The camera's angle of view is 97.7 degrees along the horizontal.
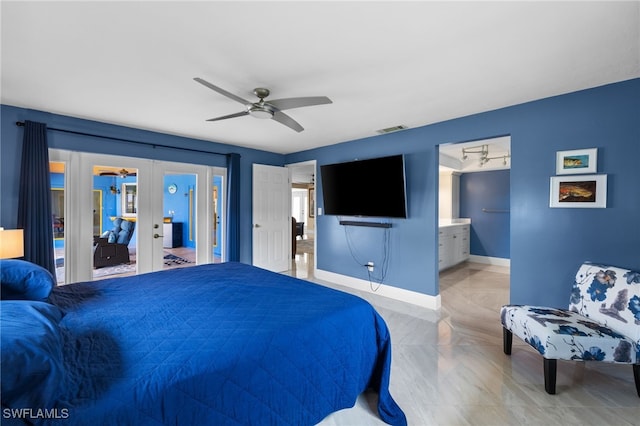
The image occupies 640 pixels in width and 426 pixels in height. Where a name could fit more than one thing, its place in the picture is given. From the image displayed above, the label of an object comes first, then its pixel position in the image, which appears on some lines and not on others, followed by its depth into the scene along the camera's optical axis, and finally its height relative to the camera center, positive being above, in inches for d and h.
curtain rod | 125.6 +35.6
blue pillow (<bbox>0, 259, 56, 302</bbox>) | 56.5 -15.5
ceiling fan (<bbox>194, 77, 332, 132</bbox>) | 83.6 +33.2
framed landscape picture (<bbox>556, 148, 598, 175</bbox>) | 98.5 +17.3
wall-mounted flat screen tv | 146.6 +11.9
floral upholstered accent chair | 75.0 -33.7
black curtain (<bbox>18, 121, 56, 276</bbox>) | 116.7 +4.1
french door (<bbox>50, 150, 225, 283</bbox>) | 136.4 -1.5
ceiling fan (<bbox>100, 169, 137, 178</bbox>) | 153.7 +19.3
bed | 37.4 -24.8
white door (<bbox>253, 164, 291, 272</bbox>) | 201.5 -7.1
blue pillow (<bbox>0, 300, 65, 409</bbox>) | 31.8 -19.0
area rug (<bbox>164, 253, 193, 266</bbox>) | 184.9 -35.0
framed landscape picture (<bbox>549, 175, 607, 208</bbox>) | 96.9 +6.3
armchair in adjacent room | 161.0 -22.1
